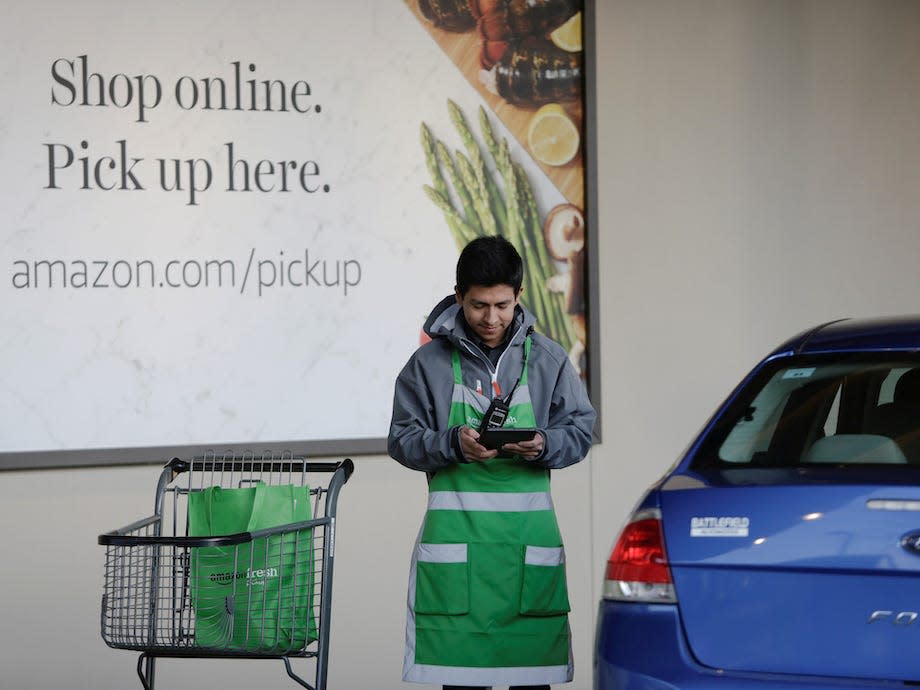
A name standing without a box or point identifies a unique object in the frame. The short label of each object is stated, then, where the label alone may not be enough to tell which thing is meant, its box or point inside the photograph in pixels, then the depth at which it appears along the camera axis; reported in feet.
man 23.24
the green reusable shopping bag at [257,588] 23.12
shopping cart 22.98
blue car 17.76
